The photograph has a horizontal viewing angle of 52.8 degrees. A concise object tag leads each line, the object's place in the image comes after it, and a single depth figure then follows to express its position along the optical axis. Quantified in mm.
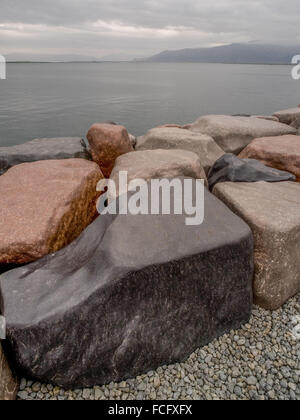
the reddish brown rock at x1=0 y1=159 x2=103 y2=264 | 2918
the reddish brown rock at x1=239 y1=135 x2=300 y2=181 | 4711
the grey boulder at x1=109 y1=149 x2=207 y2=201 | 3953
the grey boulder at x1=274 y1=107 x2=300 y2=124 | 7900
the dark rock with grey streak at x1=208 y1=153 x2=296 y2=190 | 4207
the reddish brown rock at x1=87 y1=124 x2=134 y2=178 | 4941
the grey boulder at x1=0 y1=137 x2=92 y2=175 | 4797
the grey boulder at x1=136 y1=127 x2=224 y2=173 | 5250
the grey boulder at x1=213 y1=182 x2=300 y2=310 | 3107
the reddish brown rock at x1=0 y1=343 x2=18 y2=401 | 2332
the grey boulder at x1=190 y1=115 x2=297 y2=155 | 6105
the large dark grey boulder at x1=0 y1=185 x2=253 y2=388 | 2414
